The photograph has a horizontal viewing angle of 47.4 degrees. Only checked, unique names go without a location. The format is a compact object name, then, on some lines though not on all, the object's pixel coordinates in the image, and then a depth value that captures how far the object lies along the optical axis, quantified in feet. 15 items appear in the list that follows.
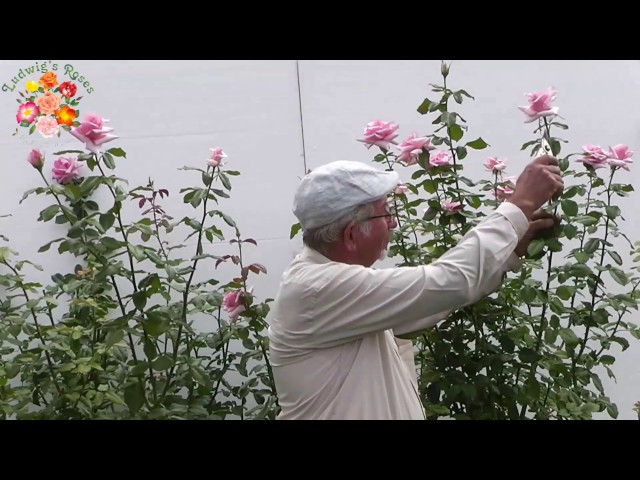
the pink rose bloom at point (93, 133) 7.73
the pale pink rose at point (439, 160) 8.89
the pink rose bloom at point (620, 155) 7.77
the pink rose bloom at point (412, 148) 8.35
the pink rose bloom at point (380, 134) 8.25
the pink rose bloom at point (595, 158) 7.65
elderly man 5.61
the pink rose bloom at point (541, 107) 6.55
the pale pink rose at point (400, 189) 9.61
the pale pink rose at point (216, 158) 9.53
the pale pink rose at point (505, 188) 8.93
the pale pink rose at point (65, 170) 9.04
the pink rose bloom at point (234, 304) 9.55
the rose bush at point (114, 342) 8.54
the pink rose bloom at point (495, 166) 9.55
